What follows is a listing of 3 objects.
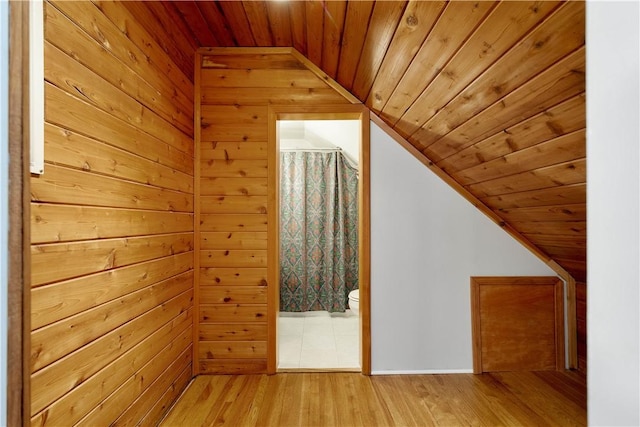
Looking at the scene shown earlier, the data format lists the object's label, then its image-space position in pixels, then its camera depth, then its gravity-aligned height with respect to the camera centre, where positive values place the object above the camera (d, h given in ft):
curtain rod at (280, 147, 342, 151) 12.48 +2.66
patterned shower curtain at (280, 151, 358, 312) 12.26 -0.46
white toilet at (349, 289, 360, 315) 10.20 -2.63
